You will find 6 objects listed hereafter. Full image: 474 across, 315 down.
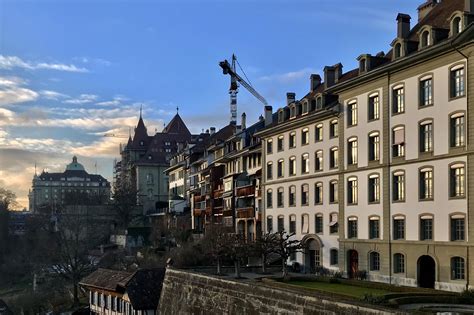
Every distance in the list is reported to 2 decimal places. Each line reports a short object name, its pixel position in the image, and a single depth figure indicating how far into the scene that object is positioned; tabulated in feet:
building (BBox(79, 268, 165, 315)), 133.59
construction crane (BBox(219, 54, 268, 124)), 444.96
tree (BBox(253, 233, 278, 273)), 148.56
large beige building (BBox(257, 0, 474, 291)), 108.06
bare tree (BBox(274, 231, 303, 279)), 143.64
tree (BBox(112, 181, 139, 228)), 338.34
